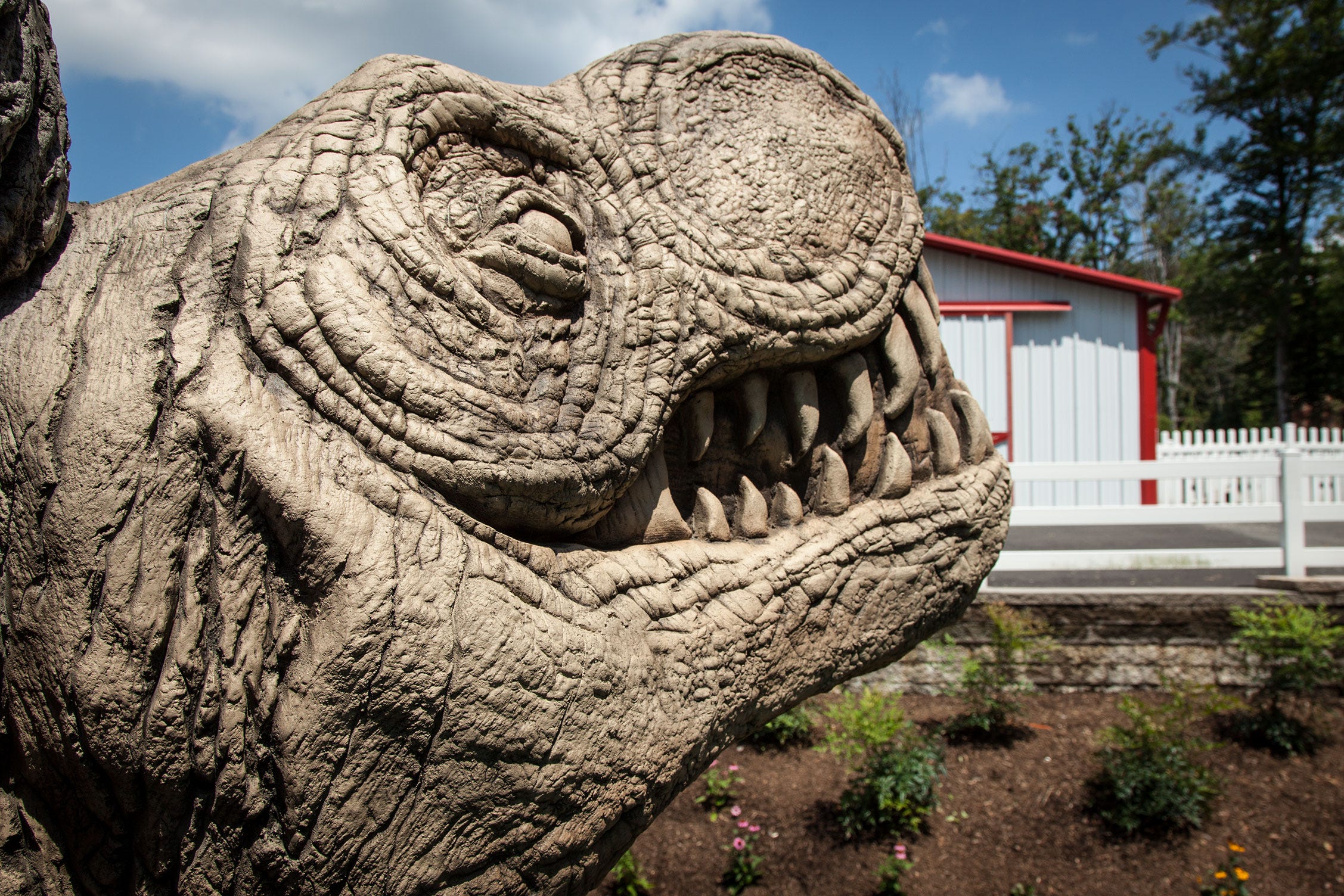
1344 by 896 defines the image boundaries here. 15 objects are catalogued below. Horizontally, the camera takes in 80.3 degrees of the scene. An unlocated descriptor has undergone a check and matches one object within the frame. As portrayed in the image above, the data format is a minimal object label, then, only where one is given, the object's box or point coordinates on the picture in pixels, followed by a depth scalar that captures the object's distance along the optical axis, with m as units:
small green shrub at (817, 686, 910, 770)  3.26
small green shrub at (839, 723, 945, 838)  3.14
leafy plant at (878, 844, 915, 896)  2.76
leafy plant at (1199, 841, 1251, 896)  2.63
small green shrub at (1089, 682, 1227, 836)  3.10
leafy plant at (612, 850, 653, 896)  2.73
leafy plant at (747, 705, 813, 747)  3.83
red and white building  9.38
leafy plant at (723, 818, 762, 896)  2.86
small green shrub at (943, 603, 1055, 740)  3.86
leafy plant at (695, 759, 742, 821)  3.37
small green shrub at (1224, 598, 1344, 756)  3.66
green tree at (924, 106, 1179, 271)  21.52
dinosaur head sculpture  0.83
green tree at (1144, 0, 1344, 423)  15.37
